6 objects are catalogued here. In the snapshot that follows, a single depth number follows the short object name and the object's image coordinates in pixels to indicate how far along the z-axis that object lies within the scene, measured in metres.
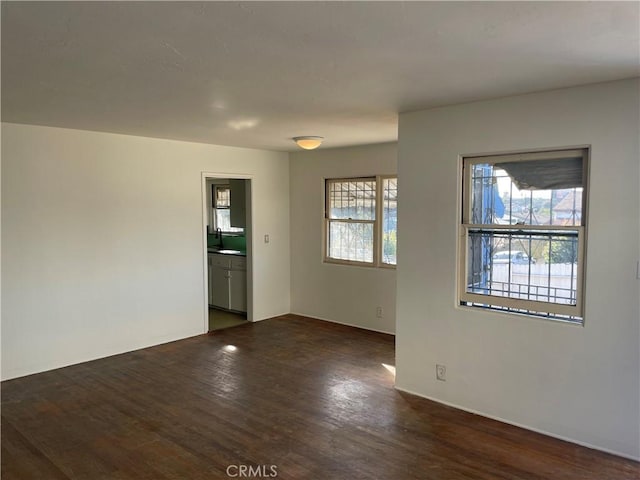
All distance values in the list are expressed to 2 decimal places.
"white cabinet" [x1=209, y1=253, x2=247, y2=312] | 6.73
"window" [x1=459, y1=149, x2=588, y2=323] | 3.13
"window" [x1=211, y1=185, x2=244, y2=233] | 7.78
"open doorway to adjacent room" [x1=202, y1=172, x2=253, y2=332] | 6.36
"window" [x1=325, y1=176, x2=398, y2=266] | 5.80
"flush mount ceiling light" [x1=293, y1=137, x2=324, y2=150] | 4.95
